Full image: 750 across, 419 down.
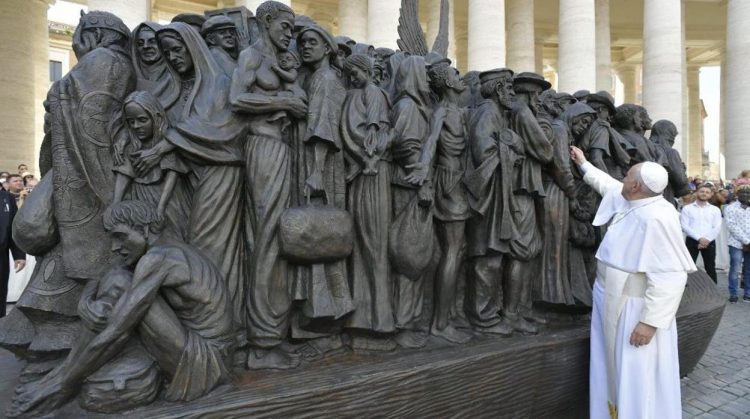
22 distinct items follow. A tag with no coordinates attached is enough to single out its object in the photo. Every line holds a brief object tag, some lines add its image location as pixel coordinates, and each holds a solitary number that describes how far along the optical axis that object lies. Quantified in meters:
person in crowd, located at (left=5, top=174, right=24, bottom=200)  6.03
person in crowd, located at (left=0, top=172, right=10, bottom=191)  6.39
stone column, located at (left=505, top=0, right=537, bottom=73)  20.02
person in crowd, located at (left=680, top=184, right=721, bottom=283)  7.82
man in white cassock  2.64
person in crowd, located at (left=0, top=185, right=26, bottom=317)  5.25
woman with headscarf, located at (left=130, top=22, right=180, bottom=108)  2.78
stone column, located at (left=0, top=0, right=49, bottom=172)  14.60
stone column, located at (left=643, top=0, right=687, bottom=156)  16.61
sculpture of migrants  2.26
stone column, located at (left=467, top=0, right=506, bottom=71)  16.41
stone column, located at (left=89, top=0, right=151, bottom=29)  10.85
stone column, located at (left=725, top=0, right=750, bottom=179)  16.53
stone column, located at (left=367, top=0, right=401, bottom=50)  15.32
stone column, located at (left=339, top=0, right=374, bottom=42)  18.00
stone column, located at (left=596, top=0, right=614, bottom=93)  21.28
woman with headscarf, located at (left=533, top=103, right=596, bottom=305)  3.67
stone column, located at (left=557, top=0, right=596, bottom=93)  17.12
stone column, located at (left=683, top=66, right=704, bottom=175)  27.75
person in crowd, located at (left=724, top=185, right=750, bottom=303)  7.70
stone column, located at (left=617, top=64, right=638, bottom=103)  28.28
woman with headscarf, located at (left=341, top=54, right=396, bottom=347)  2.90
